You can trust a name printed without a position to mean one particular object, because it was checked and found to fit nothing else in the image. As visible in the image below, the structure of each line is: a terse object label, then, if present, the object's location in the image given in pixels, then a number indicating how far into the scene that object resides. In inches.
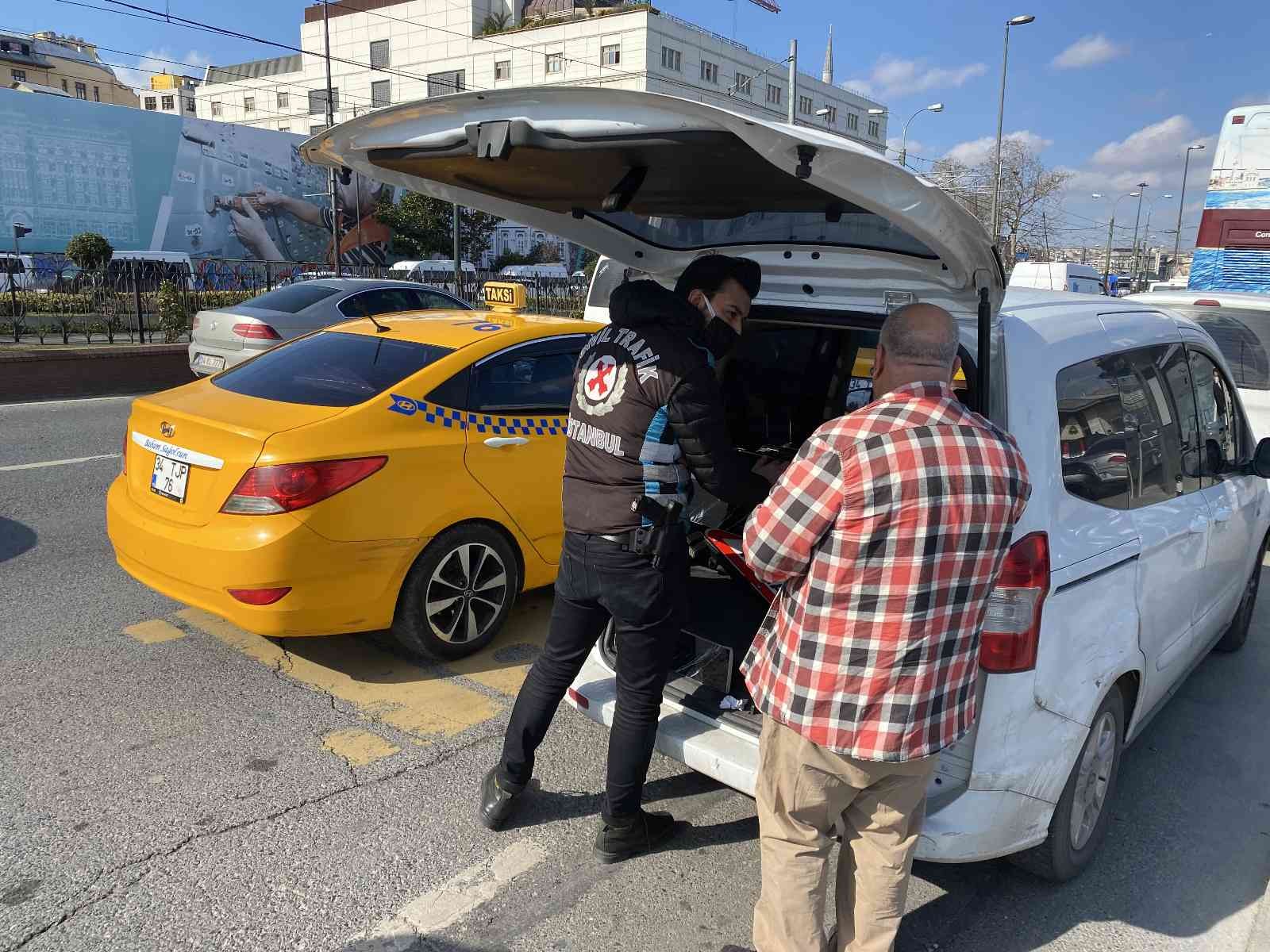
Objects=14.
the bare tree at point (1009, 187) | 1503.4
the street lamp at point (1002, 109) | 1137.4
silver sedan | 426.3
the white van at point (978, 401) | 93.7
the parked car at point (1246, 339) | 273.0
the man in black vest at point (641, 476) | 101.0
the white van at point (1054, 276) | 637.9
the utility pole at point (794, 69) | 966.7
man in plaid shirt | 74.9
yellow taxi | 143.1
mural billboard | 1494.8
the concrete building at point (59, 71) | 3341.5
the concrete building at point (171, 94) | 3329.2
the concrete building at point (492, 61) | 2393.0
